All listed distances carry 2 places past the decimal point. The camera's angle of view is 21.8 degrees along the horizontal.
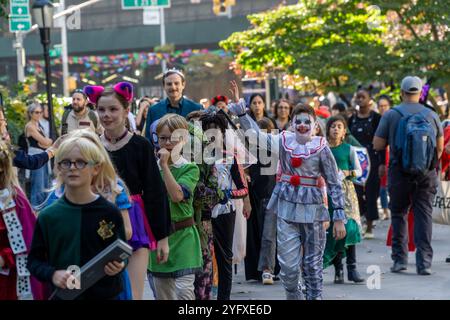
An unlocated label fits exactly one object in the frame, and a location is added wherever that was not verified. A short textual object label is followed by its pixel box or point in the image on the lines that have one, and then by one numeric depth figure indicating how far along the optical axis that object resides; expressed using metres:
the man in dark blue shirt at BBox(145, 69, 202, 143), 10.83
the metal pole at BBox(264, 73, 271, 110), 25.34
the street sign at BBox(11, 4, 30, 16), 25.31
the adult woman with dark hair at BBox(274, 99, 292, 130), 13.62
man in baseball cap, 11.85
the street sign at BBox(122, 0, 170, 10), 32.72
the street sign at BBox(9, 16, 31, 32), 24.64
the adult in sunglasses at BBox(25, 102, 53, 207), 17.86
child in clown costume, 9.23
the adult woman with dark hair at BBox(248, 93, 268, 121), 12.74
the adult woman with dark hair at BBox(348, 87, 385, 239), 15.66
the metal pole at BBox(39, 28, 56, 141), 19.00
